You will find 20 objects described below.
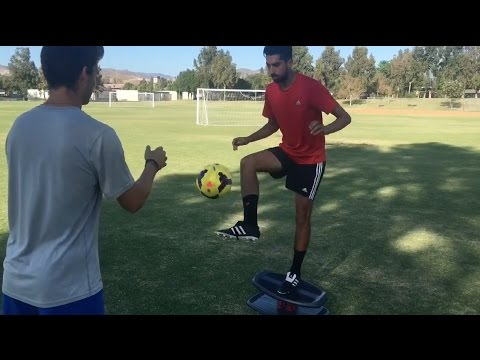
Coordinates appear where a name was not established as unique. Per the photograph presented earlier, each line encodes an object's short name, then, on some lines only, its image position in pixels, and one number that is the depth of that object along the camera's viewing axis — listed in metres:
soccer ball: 4.80
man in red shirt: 4.49
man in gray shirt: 2.13
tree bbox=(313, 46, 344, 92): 77.44
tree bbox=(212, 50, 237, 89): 93.00
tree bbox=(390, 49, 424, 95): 78.69
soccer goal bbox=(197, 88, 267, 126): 33.09
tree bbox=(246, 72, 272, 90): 73.96
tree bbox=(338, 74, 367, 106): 75.06
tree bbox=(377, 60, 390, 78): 83.36
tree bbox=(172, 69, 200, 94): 104.56
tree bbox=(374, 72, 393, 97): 79.00
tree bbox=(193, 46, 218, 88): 98.65
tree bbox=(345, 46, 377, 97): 79.44
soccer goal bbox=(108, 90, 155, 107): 94.63
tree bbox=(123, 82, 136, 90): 142.12
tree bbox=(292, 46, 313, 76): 72.10
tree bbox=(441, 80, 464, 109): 63.78
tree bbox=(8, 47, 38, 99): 93.00
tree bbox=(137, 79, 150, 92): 132.75
